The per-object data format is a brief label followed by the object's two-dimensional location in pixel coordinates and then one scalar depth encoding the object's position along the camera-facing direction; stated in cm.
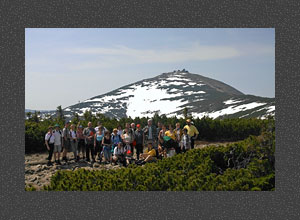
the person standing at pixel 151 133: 1401
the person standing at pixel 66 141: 1442
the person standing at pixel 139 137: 1420
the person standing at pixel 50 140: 1395
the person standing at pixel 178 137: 1387
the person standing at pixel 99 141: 1438
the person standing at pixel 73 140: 1448
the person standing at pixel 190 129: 1411
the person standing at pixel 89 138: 1463
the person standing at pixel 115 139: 1379
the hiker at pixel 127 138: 1391
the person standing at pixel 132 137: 1408
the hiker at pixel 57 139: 1398
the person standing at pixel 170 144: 1379
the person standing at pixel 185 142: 1358
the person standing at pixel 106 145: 1397
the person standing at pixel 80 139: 1477
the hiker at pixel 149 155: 1372
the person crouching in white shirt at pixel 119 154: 1355
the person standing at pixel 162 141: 1393
